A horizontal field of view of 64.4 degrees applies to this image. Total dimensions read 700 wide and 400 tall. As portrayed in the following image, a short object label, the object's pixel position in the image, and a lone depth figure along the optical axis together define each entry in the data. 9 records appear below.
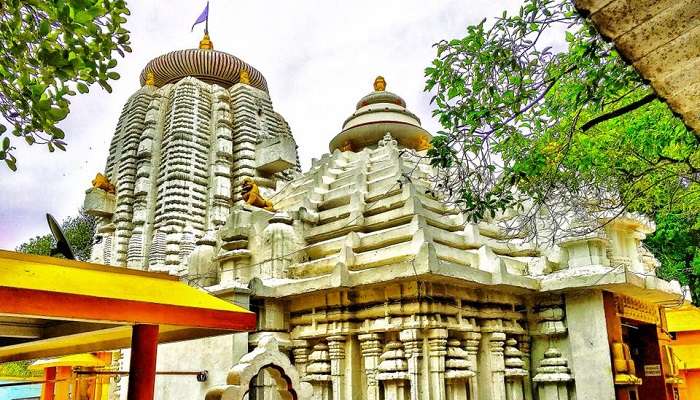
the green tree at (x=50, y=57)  3.45
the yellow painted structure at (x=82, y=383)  15.74
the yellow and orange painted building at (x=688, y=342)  13.74
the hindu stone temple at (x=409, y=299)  7.81
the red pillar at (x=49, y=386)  14.37
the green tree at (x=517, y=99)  4.20
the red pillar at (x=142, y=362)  4.24
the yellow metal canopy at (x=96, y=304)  3.35
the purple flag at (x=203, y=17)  28.22
